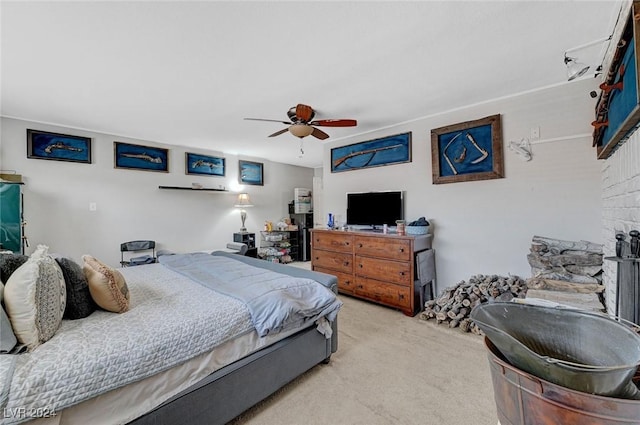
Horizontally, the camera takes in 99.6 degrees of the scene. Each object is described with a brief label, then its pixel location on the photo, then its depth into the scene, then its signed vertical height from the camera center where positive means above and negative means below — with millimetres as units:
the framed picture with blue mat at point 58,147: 3455 +926
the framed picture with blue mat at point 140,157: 4129 +916
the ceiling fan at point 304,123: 2770 +951
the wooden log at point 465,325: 2721 -1186
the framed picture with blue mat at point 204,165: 4906 +911
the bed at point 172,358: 1046 -699
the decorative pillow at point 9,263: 1299 -237
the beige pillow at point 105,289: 1499 -416
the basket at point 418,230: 3305 -260
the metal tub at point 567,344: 533 -329
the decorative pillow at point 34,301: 1146 -384
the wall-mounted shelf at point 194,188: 4574 +442
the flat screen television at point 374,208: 3719 +20
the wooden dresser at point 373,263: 3156 -698
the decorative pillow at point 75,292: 1441 -421
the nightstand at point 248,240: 5346 -563
